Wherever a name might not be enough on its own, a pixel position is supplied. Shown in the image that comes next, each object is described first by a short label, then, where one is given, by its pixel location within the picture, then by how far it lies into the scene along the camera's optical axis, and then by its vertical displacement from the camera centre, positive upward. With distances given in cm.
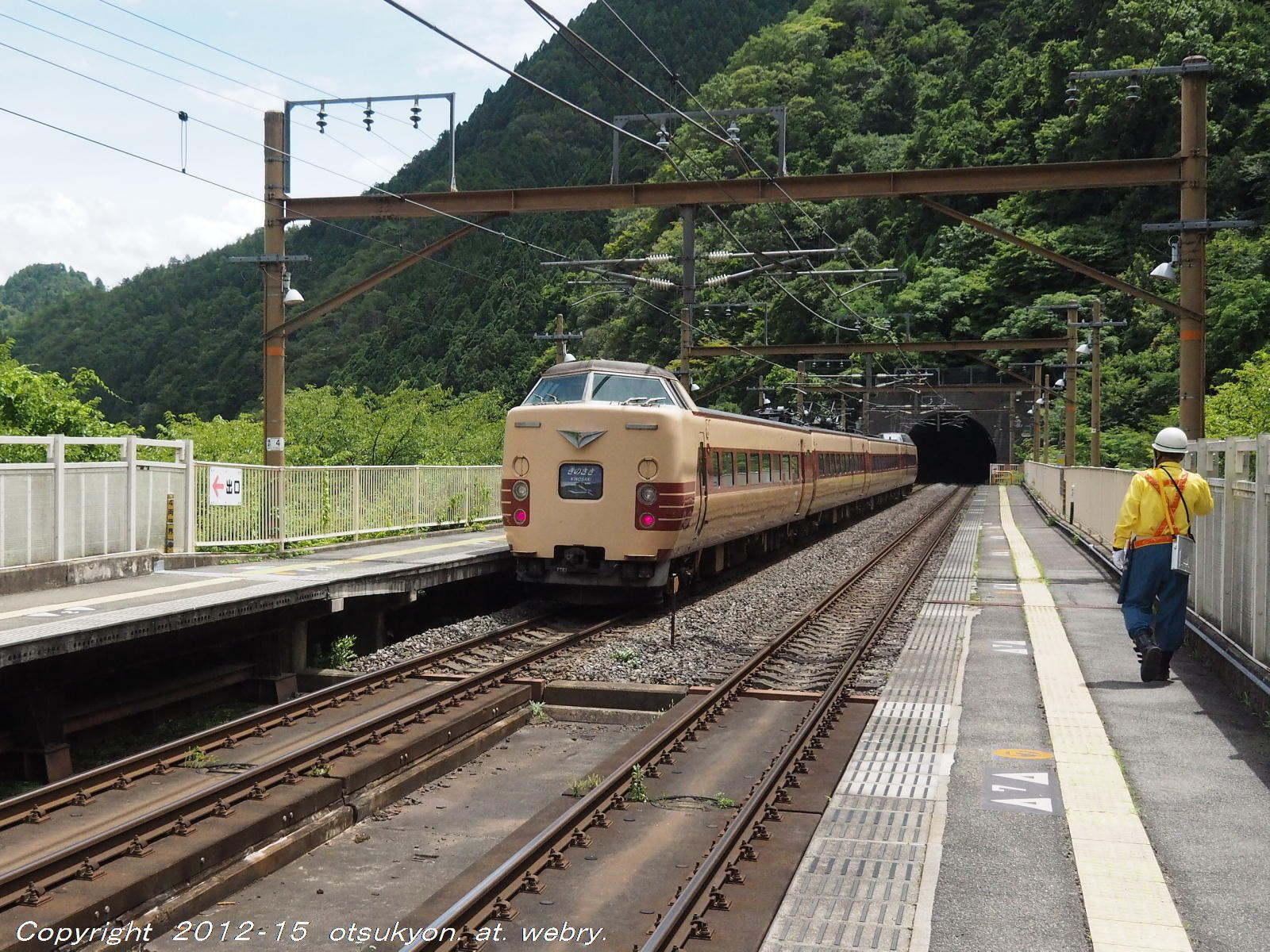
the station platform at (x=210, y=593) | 945 -130
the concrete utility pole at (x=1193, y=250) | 1623 +292
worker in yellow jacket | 971 -64
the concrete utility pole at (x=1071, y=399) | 3597 +197
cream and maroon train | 1520 -19
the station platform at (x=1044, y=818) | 520 -186
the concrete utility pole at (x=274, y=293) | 1748 +237
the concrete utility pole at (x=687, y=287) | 2128 +315
